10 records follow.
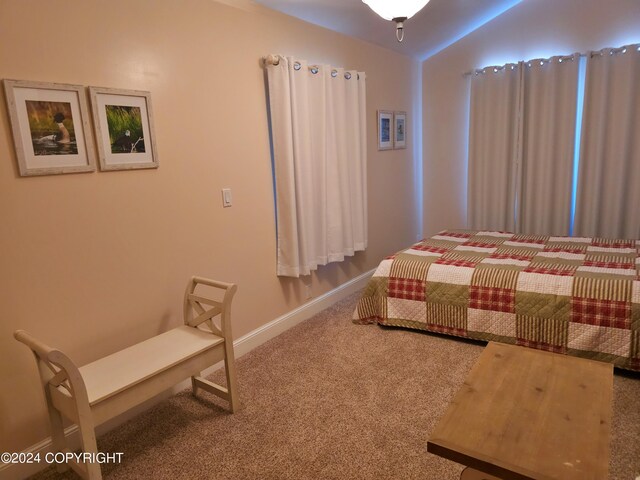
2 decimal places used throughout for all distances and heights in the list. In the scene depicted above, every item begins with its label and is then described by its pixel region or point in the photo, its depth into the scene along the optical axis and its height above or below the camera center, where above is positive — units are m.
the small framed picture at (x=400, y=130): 4.54 +0.29
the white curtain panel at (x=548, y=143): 4.15 +0.06
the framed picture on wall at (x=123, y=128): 2.08 +0.21
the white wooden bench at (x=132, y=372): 1.66 -0.85
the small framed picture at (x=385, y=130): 4.29 +0.28
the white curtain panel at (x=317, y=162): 3.04 +0.00
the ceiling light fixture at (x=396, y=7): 2.02 +0.69
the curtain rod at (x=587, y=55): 3.84 +0.85
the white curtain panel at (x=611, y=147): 3.90 +0.00
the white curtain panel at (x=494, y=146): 4.43 +0.07
